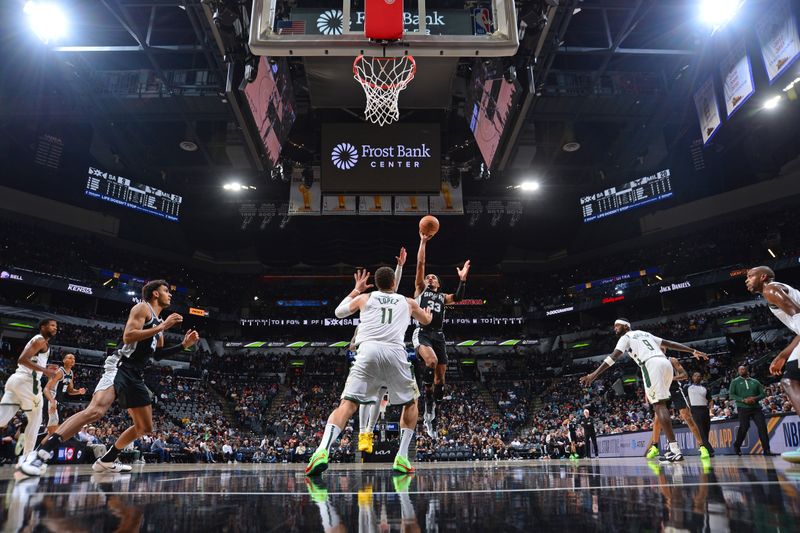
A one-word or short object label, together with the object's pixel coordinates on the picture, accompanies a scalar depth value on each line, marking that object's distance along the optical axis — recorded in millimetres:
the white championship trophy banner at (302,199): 20156
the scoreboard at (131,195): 22719
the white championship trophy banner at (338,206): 20422
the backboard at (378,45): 6754
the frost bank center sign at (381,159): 15391
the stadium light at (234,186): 22406
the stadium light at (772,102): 14288
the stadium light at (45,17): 11734
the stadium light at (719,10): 11320
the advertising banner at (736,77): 10906
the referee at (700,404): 9391
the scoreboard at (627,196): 23516
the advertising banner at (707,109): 12711
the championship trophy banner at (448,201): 20562
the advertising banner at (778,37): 9578
